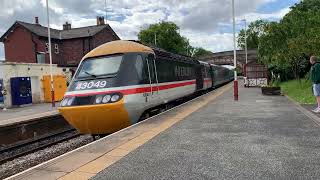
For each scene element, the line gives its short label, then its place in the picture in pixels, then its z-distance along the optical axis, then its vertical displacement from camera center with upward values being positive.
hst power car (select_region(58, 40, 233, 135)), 7.18 -0.26
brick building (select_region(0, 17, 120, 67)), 31.82 +5.02
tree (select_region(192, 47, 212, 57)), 85.13 +9.34
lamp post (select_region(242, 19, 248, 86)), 22.24 -0.19
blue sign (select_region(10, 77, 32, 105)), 17.48 -0.63
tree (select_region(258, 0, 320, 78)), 16.73 +2.66
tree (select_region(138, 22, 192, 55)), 54.66 +9.17
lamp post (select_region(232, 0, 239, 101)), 12.45 -0.60
